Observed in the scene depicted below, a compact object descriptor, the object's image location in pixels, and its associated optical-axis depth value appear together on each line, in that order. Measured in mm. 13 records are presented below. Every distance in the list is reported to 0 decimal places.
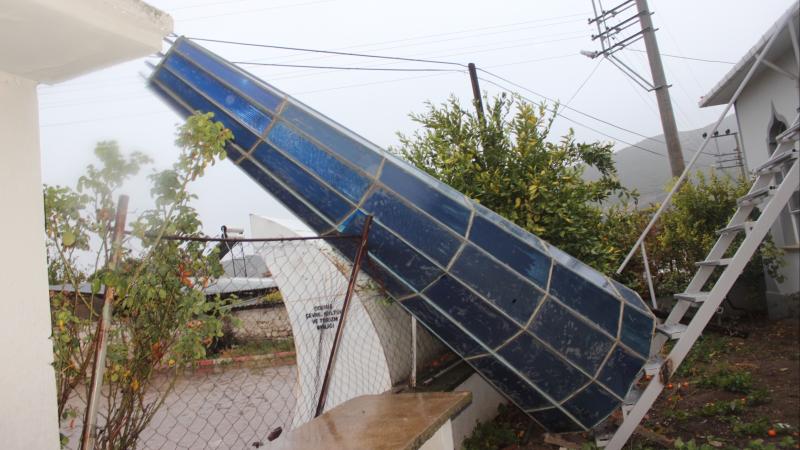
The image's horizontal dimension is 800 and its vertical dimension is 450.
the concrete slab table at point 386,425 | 2092
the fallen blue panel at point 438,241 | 2865
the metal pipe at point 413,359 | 4012
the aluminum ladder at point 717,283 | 2344
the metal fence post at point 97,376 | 1632
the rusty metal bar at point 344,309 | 2699
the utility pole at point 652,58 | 7636
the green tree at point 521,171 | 4664
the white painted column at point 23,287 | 1473
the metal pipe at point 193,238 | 1925
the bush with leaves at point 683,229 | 6282
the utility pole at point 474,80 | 10063
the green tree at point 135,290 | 1819
